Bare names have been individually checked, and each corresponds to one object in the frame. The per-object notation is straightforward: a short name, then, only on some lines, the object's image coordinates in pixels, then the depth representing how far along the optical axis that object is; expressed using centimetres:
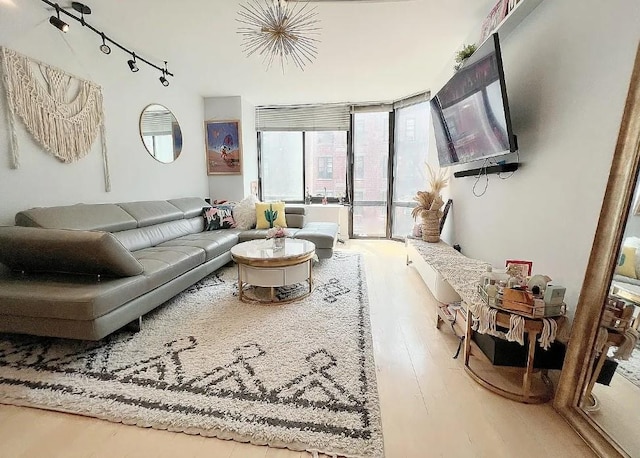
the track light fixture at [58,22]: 219
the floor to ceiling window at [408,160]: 464
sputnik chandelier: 220
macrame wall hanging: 214
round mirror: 349
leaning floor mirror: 111
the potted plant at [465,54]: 243
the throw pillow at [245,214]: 407
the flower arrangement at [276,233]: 288
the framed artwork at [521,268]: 153
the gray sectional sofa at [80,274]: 166
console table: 140
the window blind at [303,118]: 514
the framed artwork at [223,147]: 485
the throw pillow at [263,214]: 406
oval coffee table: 247
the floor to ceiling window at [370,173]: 513
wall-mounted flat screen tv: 179
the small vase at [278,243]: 278
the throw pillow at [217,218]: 401
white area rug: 127
